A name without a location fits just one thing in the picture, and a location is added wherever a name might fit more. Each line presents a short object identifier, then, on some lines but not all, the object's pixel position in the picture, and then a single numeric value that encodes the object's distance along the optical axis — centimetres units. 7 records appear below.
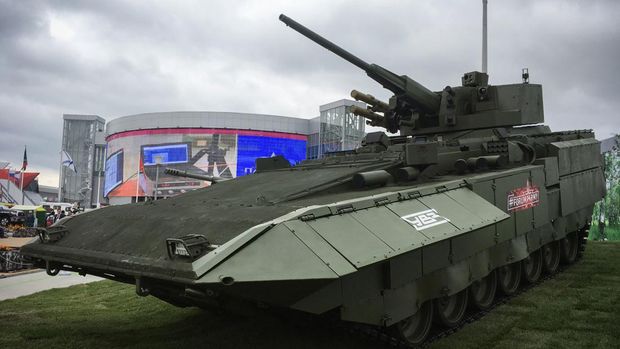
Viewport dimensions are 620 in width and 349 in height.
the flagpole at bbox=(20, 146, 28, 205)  4906
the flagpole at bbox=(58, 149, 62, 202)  6208
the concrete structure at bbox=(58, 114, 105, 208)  6316
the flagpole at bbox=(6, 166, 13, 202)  5112
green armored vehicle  439
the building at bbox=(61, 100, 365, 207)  4612
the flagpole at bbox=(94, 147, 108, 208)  6133
